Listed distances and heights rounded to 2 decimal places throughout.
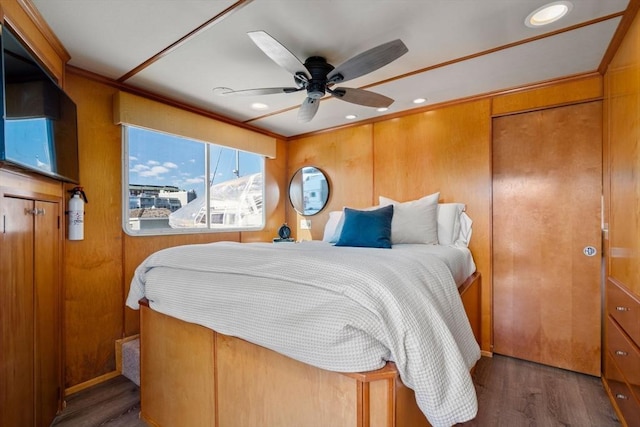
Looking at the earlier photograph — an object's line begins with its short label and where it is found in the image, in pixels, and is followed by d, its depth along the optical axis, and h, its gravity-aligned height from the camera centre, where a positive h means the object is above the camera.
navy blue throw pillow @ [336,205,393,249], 2.37 -0.13
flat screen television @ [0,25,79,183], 1.35 +0.53
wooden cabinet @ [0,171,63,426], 1.39 -0.49
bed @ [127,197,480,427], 1.03 -0.50
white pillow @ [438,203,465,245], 2.71 -0.10
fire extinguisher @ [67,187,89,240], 2.17 +0.01
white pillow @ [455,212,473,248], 2.80 -0.17
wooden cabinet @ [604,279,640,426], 1.48 -0.80
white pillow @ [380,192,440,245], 2.62 -0.09
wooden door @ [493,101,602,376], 2.36 -0.20
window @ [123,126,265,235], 2.66 +0.30
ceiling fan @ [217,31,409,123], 1.59 +0.87
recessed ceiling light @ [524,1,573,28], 1.59 +1.10
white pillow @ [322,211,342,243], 3.18 -0.13
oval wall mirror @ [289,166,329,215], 3.86 +0.31
